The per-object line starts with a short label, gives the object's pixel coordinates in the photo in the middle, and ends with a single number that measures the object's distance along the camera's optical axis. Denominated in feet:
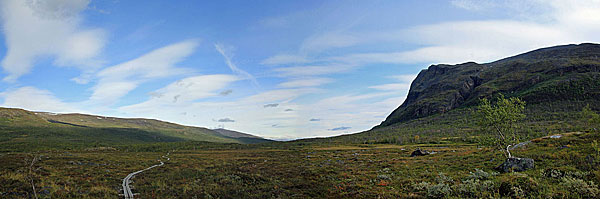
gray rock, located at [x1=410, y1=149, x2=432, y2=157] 184.10
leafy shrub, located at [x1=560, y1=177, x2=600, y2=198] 42.04
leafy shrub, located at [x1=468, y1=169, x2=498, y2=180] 68.62
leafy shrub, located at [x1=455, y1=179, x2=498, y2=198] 51.17
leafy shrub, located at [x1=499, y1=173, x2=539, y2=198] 47.06
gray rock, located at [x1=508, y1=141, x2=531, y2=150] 130.31
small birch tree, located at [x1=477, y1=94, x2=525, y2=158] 99.81
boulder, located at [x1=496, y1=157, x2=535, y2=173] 72.13
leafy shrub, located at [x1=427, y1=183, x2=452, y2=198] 55.93
